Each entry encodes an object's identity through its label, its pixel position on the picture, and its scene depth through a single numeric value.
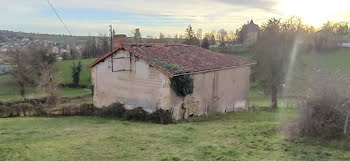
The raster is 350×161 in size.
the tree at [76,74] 63.51
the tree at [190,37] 73.88
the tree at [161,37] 89.55
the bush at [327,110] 12.96
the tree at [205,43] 75.12
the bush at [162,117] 22.44
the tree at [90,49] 90.00
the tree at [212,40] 90.97
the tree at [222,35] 101.25
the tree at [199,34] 92.17
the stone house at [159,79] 23.02
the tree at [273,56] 34.00
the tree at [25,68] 50.16
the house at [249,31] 96.88
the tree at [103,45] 86.94
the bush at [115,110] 24.72
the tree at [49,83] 36.85
